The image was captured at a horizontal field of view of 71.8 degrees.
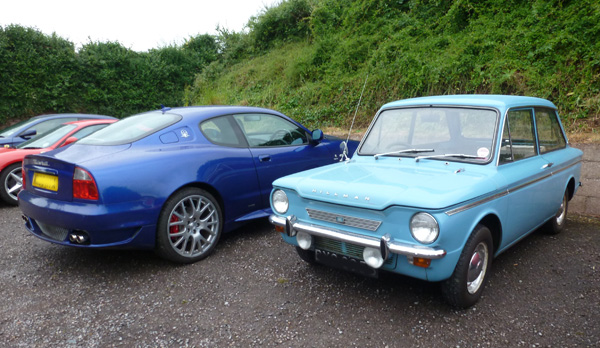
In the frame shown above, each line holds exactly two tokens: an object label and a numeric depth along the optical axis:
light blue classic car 2.78
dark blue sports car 3.60
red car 6.55
